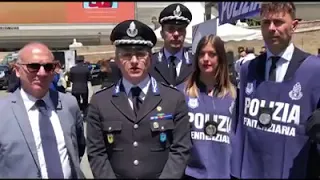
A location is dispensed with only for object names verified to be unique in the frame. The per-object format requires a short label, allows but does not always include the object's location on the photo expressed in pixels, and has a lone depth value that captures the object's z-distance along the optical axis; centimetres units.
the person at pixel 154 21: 1959
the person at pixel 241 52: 757
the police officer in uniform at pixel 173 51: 230
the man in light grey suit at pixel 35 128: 154
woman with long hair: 180
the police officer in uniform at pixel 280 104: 156
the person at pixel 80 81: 747
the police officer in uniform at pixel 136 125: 155
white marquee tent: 795
